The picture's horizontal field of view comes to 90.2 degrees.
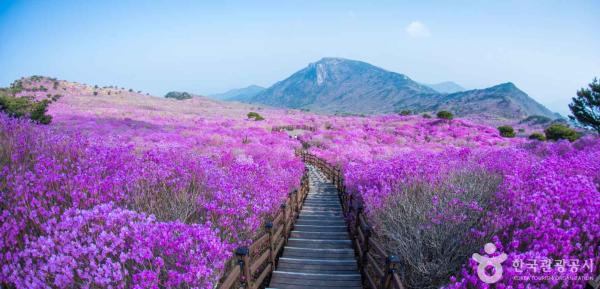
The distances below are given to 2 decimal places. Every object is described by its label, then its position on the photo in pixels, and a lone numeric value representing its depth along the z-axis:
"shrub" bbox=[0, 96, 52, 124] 20.96
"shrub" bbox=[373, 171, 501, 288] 4.83
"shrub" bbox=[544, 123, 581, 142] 25.49
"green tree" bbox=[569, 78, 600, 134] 22.56
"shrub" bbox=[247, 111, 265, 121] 41.20
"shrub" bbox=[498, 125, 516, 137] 32.50
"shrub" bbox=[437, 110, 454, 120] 35.72
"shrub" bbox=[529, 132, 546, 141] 28.53
